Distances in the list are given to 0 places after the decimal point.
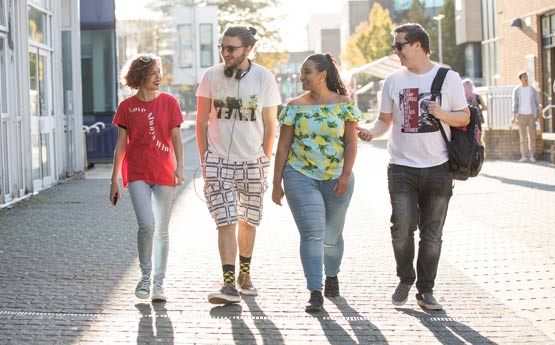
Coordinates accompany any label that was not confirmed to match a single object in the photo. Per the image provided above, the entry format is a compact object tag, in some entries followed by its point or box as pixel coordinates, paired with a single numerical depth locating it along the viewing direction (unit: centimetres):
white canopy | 3981
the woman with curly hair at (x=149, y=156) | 696
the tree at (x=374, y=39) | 8238
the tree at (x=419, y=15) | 7898
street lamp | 6745
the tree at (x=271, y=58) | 6256
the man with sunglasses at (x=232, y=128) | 682
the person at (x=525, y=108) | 1988
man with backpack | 652
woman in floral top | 655
